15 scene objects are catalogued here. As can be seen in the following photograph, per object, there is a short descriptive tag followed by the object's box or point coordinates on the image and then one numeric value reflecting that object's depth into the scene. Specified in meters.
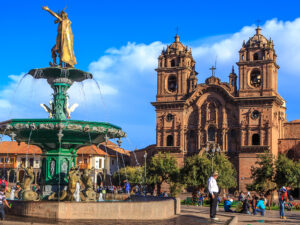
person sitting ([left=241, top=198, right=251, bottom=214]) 20.14
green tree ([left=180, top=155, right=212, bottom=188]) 43.06
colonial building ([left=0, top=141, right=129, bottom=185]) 63.38
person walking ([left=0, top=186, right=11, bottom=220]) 11.61
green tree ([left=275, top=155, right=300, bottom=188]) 35.56
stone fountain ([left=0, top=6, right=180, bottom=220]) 11.39
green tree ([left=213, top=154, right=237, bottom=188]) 42.91
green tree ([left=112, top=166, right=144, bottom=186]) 51.96
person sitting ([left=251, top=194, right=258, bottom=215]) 20.24
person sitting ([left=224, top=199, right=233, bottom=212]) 20.67
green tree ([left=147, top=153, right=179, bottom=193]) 48.09
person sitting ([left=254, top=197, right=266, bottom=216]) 19.38
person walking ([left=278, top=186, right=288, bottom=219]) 18.27
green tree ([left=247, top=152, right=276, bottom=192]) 36.06
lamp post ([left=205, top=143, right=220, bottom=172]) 52.67
